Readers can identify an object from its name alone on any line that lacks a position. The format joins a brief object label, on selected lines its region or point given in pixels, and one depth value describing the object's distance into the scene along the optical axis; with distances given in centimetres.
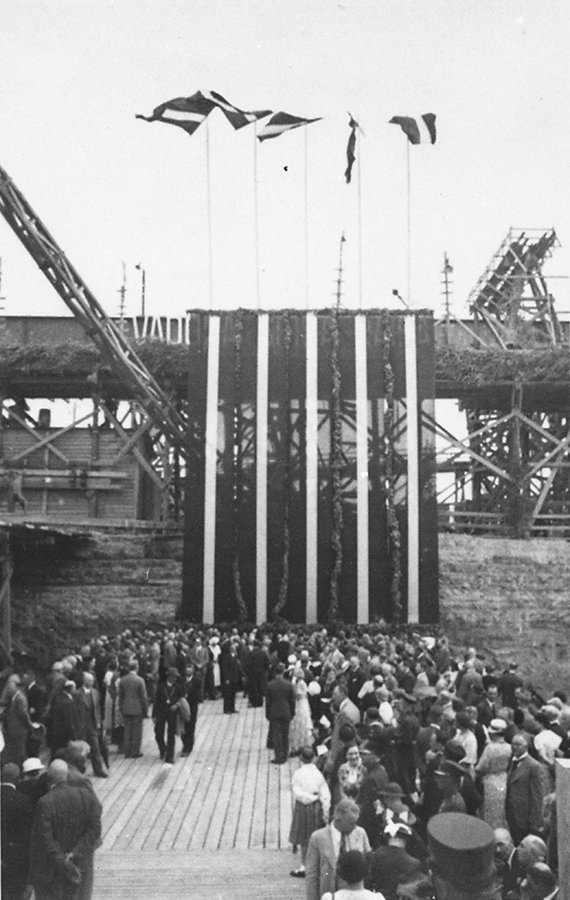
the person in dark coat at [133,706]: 1333
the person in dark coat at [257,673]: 1803
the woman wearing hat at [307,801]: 869
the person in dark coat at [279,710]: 1348
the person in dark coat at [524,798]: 828
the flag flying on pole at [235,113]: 2584
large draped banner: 2606
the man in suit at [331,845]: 683
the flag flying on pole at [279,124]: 2664
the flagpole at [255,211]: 2934
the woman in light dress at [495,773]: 849
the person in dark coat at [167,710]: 1345
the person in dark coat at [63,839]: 704
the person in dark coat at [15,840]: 740
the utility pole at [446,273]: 5115
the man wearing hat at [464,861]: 521
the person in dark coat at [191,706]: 1411
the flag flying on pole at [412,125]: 2778
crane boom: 2578
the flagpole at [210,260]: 2838
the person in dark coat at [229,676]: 1748
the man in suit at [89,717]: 1166
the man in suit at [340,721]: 962
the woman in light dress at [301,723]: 1333
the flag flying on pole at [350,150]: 2913
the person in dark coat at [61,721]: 1141
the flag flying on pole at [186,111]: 2553
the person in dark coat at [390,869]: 621
